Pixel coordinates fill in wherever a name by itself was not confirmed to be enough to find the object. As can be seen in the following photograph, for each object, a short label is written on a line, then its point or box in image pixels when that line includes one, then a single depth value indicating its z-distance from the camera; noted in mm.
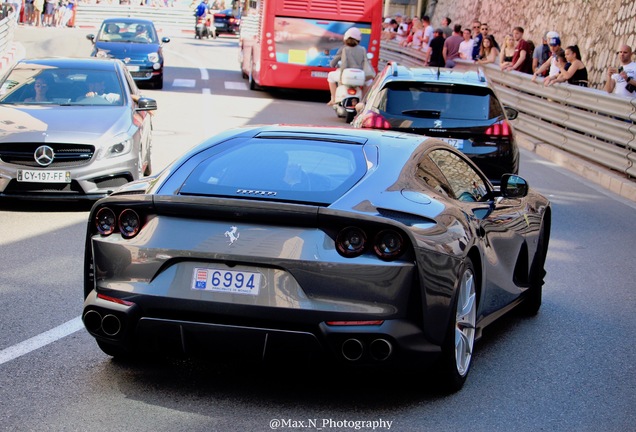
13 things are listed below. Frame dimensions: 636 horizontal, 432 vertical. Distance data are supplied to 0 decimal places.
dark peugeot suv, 11992
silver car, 11211
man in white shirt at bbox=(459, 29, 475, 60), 29562
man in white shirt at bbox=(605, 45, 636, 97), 18312
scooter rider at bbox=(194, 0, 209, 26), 57500
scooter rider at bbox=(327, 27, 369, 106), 21891
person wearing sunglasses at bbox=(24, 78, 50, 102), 12766
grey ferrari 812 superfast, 5254
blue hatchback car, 27562
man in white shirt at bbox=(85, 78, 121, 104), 12953
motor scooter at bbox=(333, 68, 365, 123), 21922
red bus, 27078
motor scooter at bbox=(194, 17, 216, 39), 58156
